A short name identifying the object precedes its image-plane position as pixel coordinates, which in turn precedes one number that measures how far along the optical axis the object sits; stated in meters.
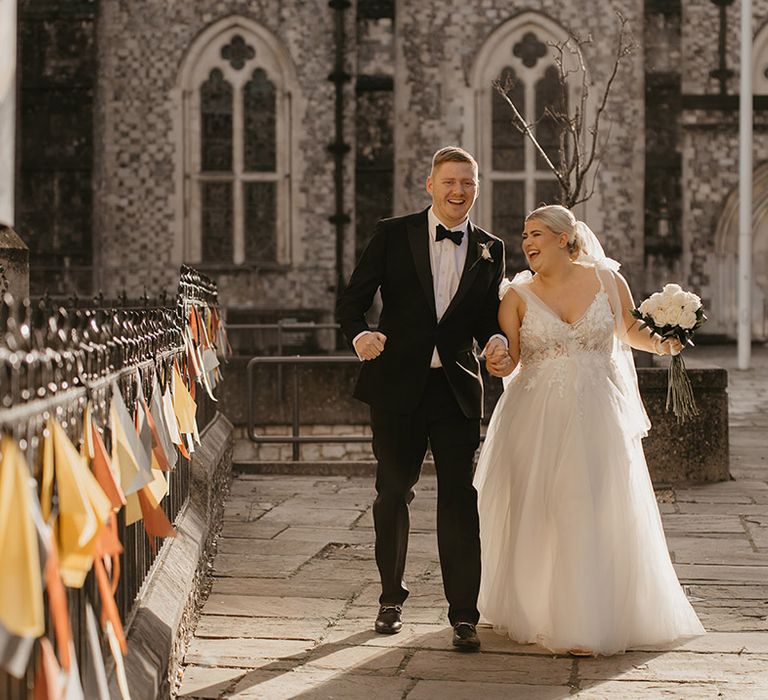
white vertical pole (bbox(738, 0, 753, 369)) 19.23
